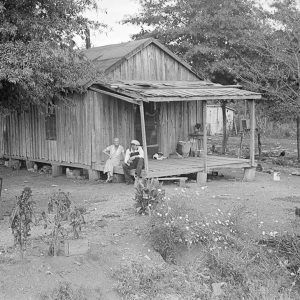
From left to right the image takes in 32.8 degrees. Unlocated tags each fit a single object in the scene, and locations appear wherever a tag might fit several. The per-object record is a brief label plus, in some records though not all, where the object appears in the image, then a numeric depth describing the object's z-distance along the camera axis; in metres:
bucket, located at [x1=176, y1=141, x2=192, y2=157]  17.02
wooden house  14.57
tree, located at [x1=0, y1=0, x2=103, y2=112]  8.83
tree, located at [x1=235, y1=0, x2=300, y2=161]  18.59
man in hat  13.86
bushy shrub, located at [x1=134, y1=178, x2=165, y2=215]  9.58
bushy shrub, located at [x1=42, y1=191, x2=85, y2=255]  7.17
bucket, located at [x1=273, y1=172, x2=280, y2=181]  15.74
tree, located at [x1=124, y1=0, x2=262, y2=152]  20.92
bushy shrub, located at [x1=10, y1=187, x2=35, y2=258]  6.92
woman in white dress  14.80
